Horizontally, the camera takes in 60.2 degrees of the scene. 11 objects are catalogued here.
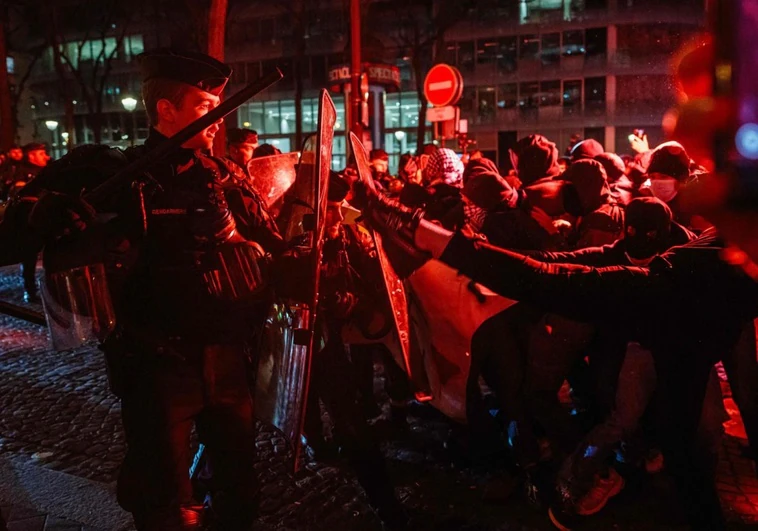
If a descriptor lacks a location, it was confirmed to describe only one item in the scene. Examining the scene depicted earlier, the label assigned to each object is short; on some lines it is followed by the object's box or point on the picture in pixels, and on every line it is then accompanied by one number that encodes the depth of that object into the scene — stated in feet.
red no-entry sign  41.83
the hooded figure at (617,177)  18.90
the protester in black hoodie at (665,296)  7.43
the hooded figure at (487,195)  13.34
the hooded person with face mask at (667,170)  16.33
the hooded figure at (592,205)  14.19
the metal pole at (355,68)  42.47
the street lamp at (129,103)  94.89
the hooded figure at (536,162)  16.15
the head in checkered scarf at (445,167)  22.24
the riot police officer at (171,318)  8.02
